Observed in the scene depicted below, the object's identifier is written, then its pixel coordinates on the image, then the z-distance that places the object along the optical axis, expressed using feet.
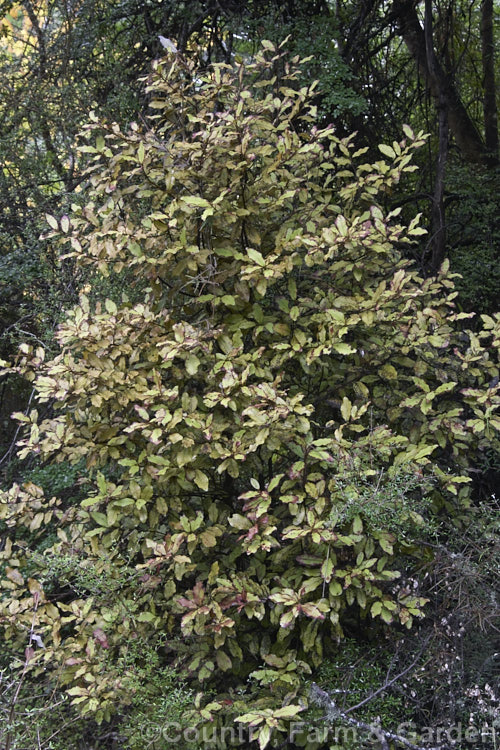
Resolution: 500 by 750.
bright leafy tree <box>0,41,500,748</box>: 6.99
